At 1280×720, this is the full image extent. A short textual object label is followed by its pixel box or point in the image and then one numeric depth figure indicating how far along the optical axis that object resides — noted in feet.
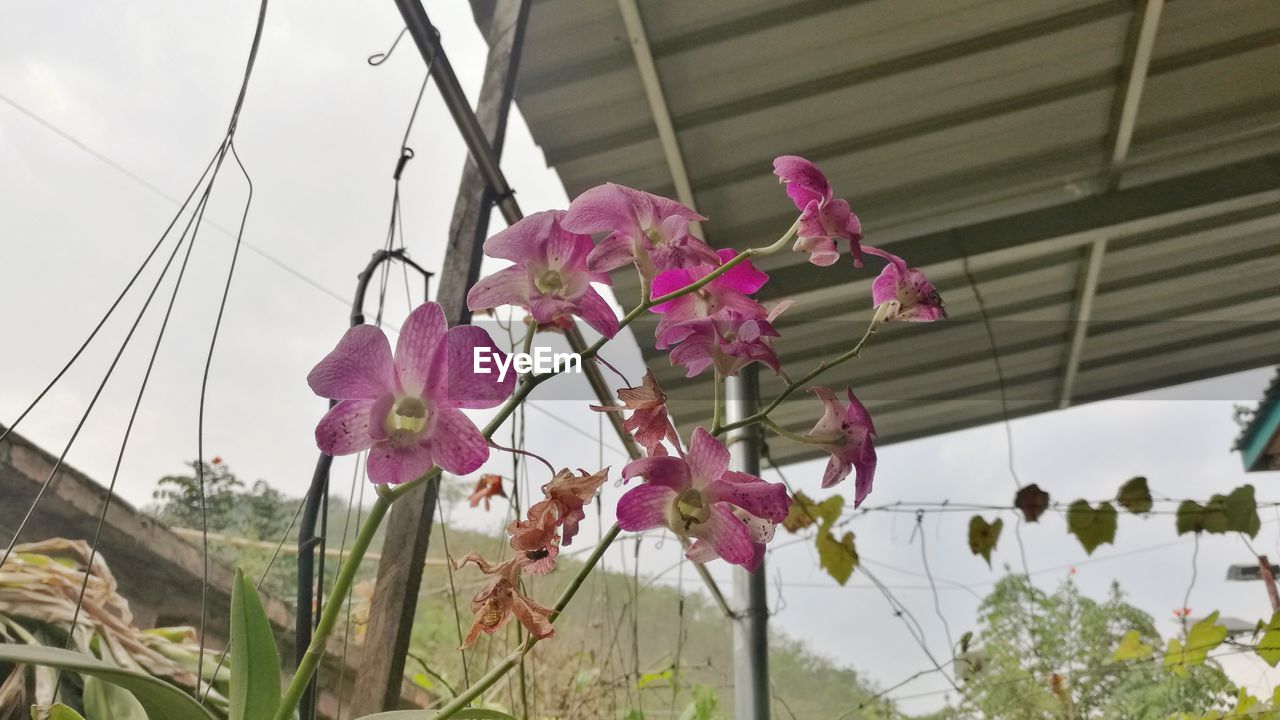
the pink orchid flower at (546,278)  1.28
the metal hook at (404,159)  2.80
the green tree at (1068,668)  8.04
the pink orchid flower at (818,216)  1.46
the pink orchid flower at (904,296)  1.51
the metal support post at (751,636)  6.41
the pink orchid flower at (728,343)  1.43
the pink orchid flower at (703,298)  1.43
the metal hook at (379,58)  3.03
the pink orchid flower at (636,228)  1.34
